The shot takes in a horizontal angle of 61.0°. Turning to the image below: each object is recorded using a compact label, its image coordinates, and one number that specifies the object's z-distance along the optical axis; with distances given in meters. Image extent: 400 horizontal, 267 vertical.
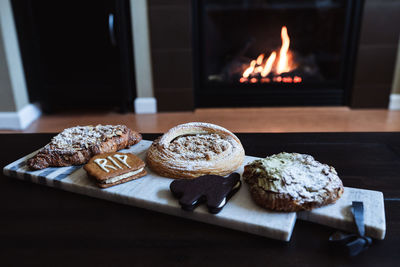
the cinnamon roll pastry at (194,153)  0.75
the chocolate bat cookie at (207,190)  0.63
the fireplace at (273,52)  2.67
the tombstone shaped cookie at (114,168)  0.72
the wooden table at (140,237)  0.53
